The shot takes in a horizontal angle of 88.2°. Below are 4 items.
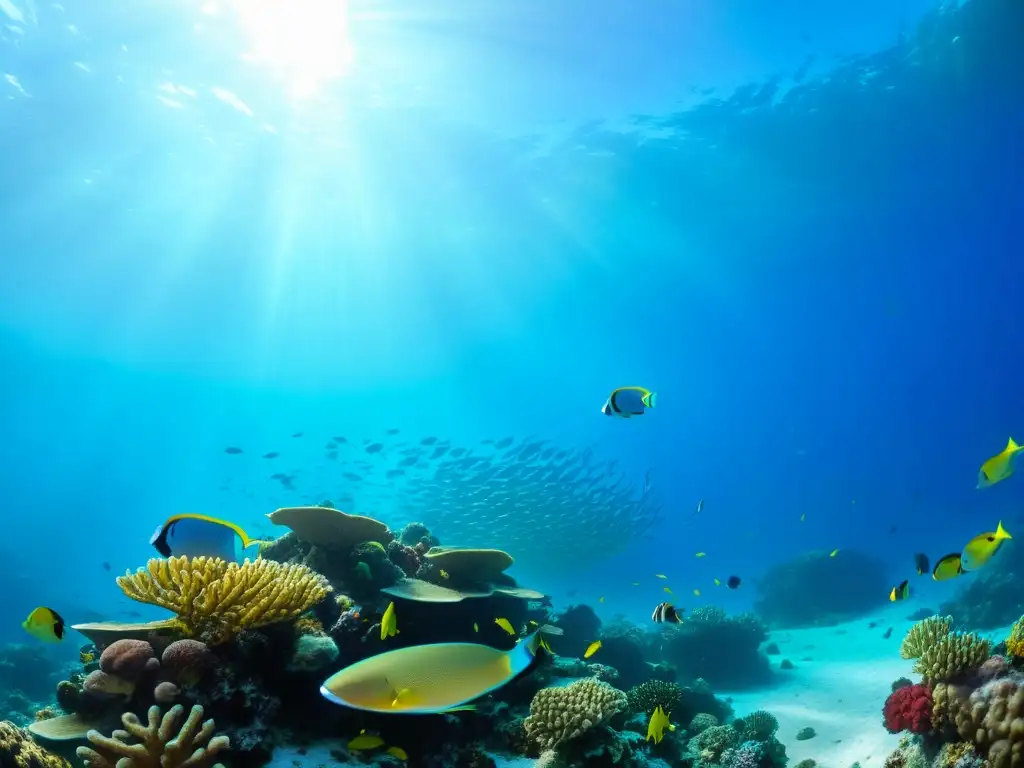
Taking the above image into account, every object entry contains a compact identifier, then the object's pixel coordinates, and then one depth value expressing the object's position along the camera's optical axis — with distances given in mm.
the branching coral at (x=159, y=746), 3303
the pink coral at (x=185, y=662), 3904
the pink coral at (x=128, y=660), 3879
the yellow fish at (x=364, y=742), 4203
